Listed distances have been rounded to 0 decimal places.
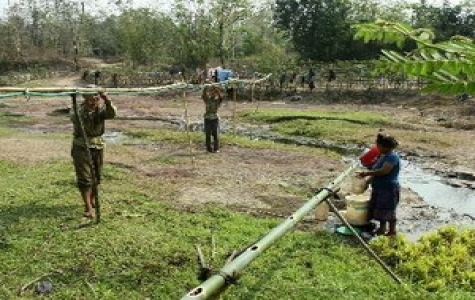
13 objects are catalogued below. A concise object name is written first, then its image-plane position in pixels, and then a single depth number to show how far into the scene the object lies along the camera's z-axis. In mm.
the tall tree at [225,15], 33969
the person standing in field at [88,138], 7215
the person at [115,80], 33906
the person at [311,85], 27503
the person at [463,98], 22219
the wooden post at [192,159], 11758
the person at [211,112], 12609
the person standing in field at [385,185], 6836
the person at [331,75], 27859
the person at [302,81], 28516
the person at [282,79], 28203
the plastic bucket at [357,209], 7199
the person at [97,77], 34400
